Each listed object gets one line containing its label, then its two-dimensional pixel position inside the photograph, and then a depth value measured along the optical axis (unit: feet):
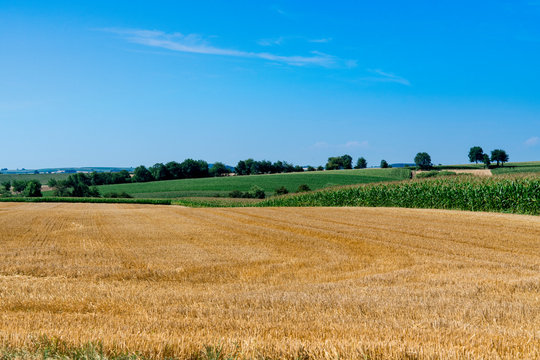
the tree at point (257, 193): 246.06
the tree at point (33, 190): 251.19
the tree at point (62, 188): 261.44
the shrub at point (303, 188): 220.80
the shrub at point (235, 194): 243.95
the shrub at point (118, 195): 248.73
